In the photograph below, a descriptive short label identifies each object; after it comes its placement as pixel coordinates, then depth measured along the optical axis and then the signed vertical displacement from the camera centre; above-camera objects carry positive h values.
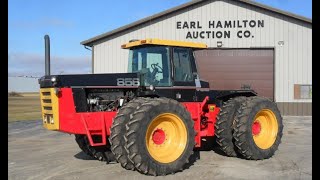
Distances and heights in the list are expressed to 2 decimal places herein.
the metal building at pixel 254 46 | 21.80 +2.11
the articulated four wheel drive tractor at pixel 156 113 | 7.49 -0.47
